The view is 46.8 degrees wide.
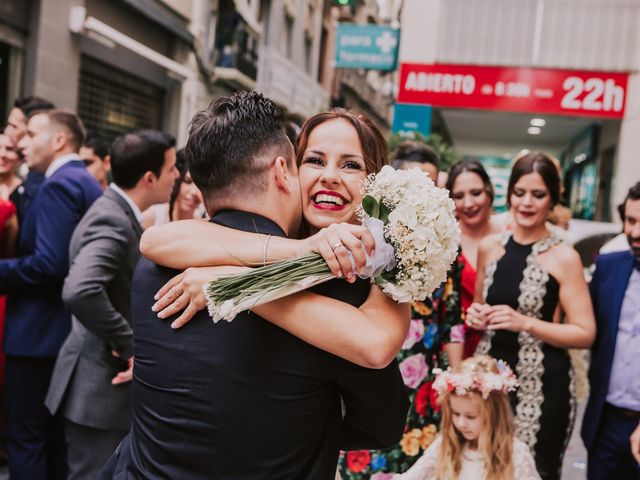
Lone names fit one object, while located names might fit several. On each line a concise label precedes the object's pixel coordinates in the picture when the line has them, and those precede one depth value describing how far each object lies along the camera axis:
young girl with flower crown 3.60
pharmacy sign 14.66
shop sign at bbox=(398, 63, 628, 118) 12.44
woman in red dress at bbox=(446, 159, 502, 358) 4.59
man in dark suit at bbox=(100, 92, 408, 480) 1.70
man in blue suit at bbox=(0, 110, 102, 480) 4.16
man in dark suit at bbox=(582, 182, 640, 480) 3.84
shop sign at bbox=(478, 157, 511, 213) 14.81
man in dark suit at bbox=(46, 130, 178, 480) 3.46
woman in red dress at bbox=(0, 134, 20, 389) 4.71
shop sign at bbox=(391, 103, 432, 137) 12.29
